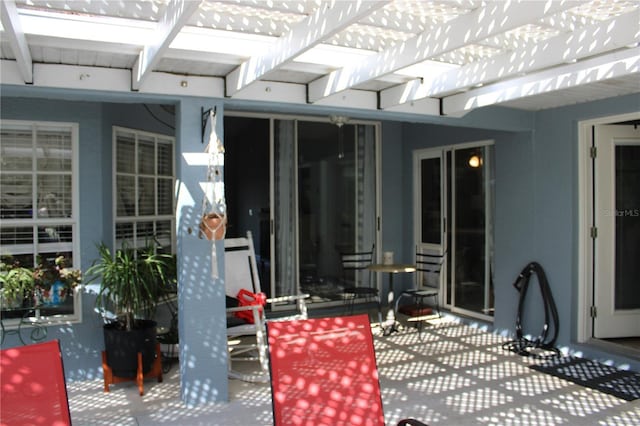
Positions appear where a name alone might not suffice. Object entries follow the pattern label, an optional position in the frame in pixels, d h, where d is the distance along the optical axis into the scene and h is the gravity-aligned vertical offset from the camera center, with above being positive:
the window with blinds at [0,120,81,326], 4.44 +0.13
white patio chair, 4.74 -0.90
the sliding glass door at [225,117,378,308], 6.85 +0.15
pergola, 2.91 +1.03
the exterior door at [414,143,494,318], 6.53 -0.12
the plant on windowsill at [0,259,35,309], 4.27 -0.57
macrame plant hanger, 3.90 +0.13
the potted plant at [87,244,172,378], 4.38 -0.71
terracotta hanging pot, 3.89 -0.11
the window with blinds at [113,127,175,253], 5.03 +0.22
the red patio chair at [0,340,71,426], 2.18 -0.71
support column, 4.13 -0.55
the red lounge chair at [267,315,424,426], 2.56 -0.79
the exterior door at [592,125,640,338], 5.43 -0.18
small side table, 6.22 -0.68
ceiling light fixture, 6.34 +1.05
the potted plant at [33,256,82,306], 4.40 -0.56
